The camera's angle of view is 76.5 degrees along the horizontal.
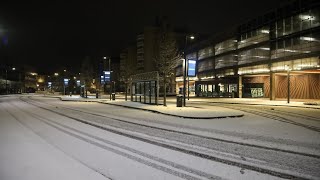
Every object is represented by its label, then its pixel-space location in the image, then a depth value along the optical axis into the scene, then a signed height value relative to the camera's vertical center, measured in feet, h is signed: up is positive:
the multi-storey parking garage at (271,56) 87.60 +17.15
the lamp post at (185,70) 62.25 +5.82
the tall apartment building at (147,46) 243.10 +52.41
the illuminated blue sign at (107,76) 109.20 +7.16
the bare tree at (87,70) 207.24 +20.48
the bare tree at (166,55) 112.94 +19.36
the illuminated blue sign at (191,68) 61.66 +6.36
